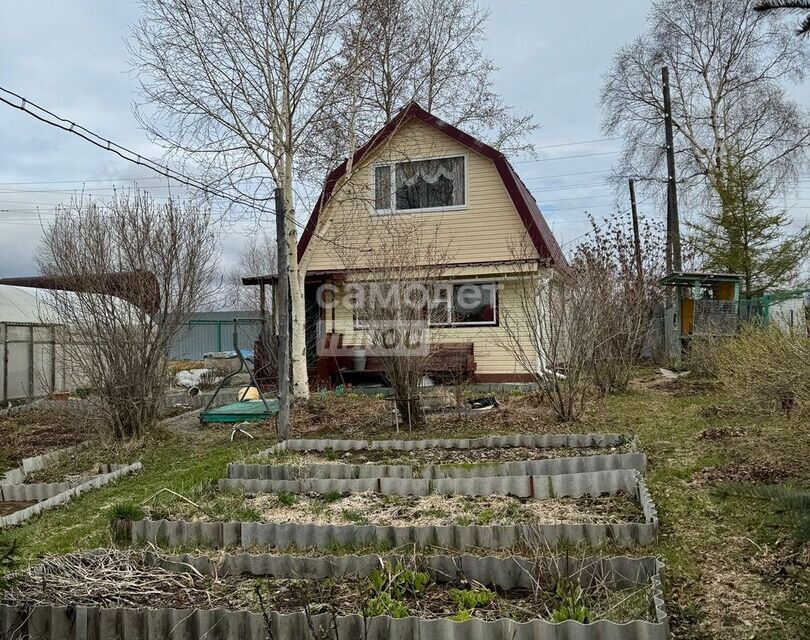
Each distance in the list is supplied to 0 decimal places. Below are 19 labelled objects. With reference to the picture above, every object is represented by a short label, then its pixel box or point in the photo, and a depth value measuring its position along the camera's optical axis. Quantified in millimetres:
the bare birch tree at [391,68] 13664
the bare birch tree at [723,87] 23422
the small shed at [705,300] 15133
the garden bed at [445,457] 6508
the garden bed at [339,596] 3164
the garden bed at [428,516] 4480
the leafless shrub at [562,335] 9078
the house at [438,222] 14648
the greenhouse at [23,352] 15188
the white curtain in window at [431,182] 15500
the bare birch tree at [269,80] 12477
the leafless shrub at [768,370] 5904
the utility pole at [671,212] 20500
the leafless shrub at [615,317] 10250
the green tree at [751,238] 18656
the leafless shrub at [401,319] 9250
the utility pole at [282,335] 8719
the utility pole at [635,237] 19728
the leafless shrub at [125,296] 9680
